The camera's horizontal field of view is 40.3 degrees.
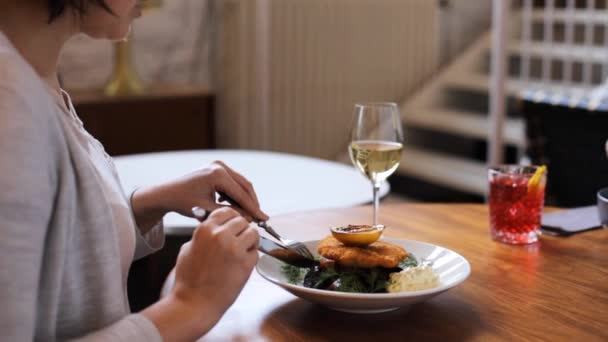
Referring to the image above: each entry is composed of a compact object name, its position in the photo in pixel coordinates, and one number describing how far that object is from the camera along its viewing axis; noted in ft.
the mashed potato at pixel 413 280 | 3.06
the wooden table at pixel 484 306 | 2.95
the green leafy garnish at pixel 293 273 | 3.32
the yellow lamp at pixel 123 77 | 11.69
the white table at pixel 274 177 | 5.56
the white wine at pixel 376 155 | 4.14
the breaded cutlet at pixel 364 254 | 3.16
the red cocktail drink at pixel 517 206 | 4.14
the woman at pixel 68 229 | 2.29
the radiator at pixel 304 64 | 13.46
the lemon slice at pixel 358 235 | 3.26
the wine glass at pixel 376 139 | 4.07
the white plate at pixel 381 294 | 2.94
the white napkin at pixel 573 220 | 4.35
